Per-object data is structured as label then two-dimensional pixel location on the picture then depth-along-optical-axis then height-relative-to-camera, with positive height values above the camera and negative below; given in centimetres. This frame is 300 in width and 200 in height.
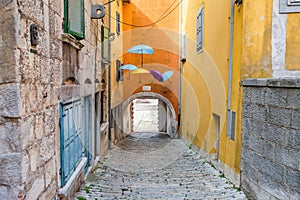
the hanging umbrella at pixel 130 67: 1185 +88
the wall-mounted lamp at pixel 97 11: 597 +160
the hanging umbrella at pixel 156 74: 1306 +66
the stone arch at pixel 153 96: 1427 -54
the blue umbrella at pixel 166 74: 1272 +65
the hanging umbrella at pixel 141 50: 1186 +159
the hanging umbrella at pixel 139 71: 1218 +75
